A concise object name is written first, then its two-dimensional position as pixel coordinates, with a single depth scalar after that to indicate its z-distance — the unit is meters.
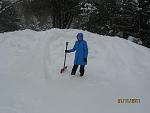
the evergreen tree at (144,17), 9.57
